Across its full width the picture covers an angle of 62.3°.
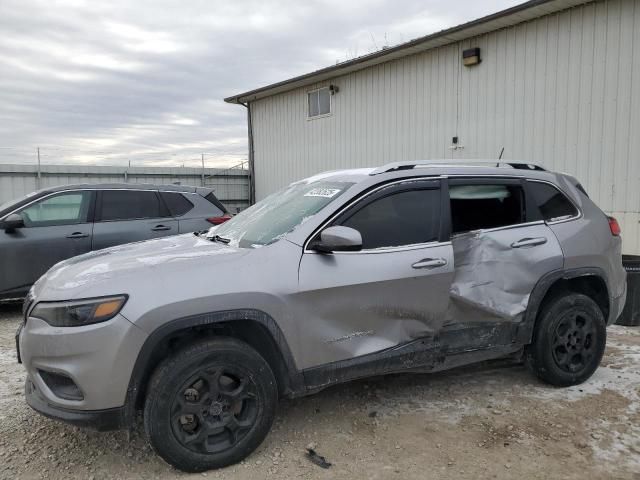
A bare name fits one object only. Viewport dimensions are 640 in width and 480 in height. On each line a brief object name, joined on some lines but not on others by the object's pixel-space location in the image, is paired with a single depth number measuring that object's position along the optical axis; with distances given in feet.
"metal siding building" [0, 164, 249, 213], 39.37
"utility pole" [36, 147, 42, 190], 40.50
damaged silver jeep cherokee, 9.19
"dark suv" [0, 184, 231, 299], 20.52
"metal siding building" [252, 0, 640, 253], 25.62
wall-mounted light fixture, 30.96
